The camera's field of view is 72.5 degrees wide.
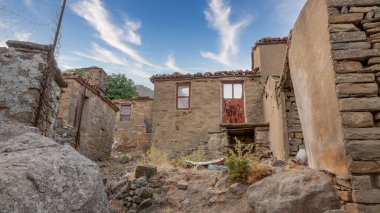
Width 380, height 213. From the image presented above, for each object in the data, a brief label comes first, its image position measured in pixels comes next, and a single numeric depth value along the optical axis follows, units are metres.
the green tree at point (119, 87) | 23.30
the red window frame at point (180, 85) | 13.70
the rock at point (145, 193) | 4.96
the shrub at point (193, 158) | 9.16
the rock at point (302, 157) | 5.20
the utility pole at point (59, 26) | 4.66
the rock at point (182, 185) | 5.29
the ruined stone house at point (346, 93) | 2.73
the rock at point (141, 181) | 5.36
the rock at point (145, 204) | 4.79
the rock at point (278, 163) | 5.33
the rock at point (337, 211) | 2.82
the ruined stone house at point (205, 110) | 12.60
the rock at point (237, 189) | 4.50
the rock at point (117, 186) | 5.43
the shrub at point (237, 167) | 4.71
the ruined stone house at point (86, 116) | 10.88
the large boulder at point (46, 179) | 2.11
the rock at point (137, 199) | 4.91
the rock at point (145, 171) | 5.84
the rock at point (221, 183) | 4.89
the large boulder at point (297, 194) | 3.14
